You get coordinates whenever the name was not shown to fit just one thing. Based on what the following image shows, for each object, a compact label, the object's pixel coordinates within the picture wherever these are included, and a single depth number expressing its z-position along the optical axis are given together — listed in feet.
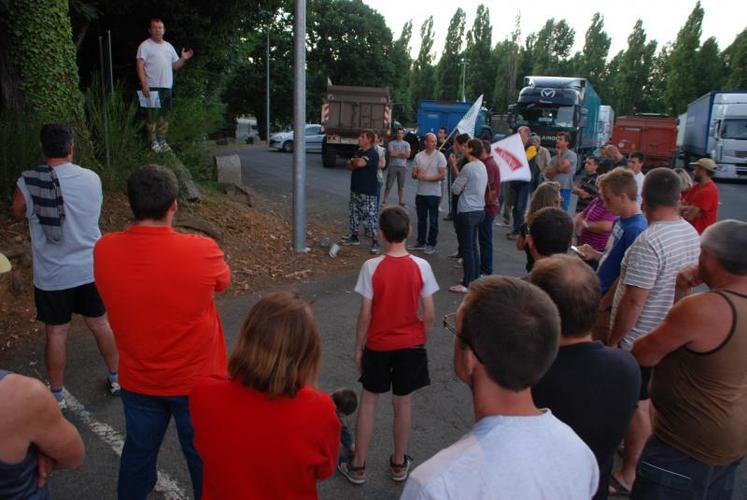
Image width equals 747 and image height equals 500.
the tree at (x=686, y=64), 165.58
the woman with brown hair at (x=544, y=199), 15.90
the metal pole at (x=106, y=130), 24.79
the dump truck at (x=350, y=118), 65.62
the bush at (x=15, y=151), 21.57
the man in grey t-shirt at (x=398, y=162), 38.34
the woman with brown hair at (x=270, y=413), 5.88
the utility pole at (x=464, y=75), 199.72
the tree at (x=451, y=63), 207.49
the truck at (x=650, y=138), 92.22
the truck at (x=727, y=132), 78.33
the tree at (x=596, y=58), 202.90
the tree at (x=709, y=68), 163.63
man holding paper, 27.71
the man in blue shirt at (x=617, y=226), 12.19
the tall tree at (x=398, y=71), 141.69
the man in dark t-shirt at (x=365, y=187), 27.71
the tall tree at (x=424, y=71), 214.48
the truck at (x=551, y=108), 76.48
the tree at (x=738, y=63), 148.25
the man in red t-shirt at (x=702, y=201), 22.41
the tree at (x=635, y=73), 192.03
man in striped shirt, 10.45
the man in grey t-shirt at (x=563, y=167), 30.78
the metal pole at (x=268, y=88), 109.60
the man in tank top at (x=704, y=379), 6.98
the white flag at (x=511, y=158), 25.72
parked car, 86.89
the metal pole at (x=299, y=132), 26.32
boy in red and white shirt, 10.64
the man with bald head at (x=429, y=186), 28.99
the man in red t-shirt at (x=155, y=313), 8.26
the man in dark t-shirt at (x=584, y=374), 6.57
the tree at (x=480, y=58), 204.44
